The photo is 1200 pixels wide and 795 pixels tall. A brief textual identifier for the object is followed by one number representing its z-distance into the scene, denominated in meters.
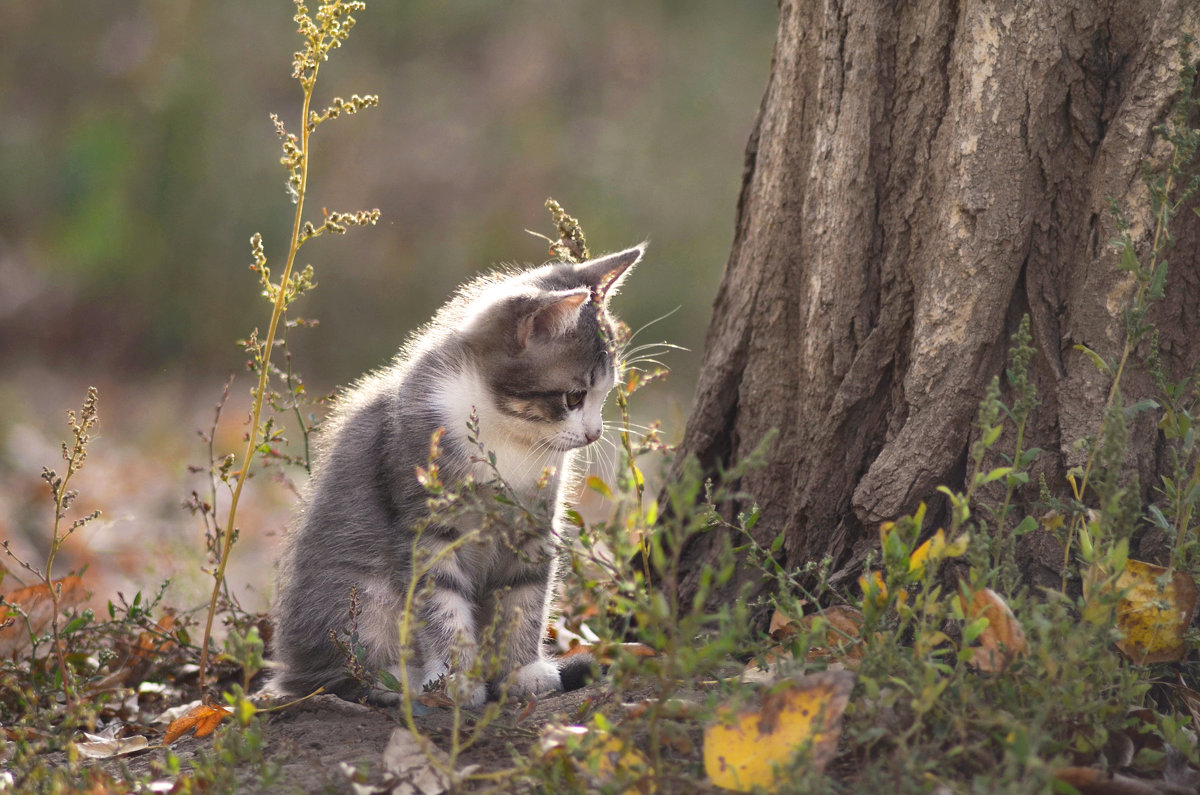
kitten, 5.43
